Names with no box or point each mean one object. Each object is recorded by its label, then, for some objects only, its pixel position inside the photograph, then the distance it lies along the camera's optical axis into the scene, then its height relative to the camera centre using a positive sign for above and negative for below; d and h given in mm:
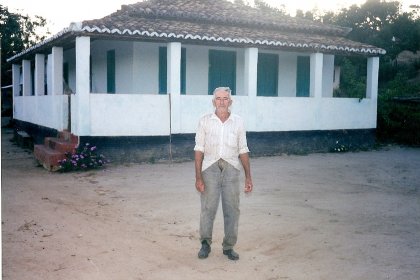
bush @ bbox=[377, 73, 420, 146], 17344 -664
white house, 11875 +638
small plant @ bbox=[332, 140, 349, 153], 15312 -1513
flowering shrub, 10992 -1458
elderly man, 4758 -633
